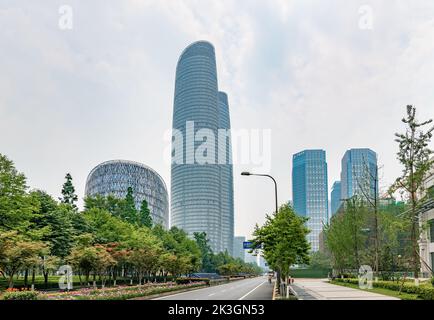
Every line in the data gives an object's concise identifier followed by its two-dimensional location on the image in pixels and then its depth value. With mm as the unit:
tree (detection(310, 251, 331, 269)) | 74125
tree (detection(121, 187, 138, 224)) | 55812
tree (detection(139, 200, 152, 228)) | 60194
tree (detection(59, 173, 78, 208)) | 43062
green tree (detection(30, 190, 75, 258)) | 31577
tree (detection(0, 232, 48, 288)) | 17788
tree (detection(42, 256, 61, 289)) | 25323
